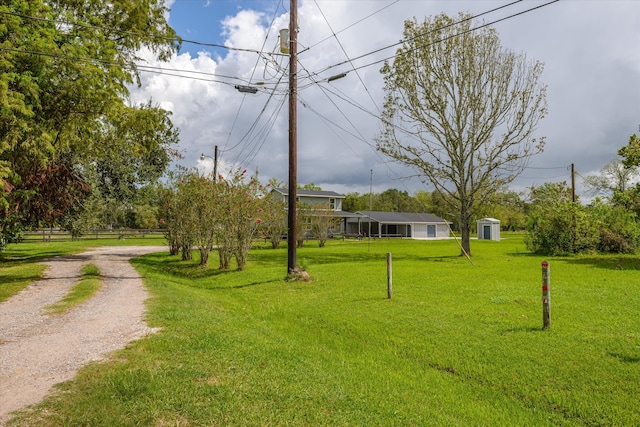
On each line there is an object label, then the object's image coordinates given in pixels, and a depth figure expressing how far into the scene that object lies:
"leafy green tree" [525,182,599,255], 23.70
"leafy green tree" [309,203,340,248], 34.31
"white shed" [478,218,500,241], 48.31
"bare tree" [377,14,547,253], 22.84
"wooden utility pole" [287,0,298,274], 13.43
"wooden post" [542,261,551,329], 6.67
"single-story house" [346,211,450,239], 55.31
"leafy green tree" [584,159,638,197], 53.50
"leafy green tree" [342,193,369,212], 90.25
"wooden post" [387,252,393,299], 9.52
